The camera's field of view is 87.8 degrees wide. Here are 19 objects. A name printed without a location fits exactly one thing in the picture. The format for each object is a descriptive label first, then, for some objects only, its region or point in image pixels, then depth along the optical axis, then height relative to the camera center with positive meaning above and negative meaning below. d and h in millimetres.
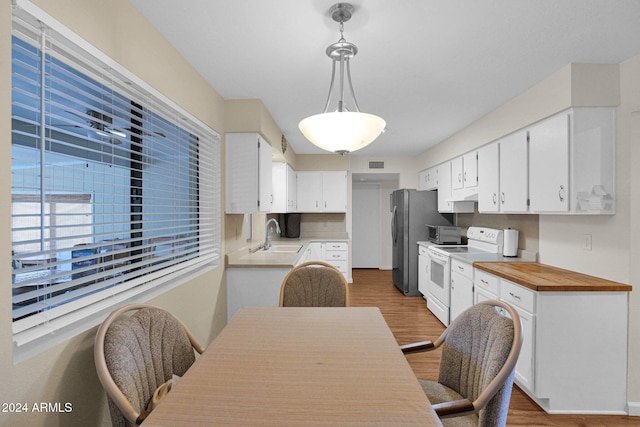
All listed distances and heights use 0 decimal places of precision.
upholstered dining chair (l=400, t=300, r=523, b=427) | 1188 -636
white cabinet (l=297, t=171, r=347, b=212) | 5879 +369
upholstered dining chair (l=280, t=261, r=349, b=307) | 2342 -540
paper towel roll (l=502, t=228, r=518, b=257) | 3307 -300
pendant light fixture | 1444 +389
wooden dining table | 930 -568
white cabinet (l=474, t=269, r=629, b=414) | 2186 -910
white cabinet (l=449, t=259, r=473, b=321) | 3207 -749
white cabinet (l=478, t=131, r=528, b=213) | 2861 +362
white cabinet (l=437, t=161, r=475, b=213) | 4410 +226
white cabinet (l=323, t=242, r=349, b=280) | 5590 -659
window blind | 1138 +142
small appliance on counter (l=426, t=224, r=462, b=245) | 4582 -305
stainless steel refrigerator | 5162 -158
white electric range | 3750 -577
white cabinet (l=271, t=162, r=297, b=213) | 4531 +373
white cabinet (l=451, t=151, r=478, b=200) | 3811 +443
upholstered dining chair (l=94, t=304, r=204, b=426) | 1146 -581
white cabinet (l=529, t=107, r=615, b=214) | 2275 +366
